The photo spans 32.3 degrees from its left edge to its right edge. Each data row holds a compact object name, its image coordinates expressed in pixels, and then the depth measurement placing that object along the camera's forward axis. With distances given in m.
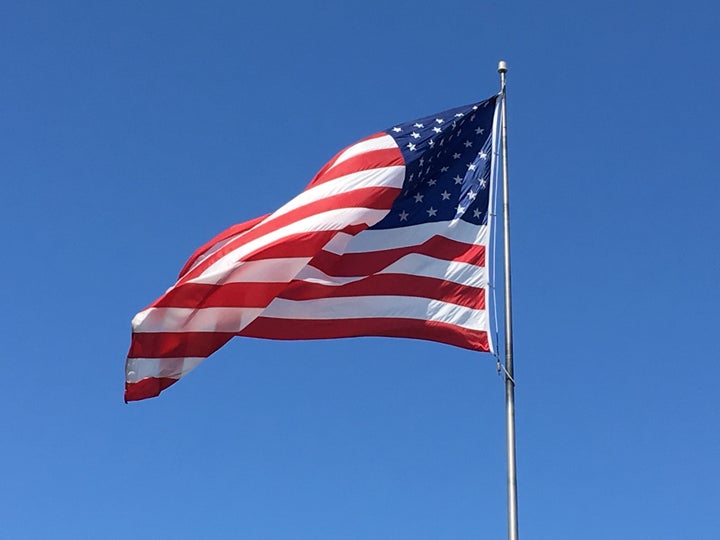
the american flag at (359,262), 20.11
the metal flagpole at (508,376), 17.50
